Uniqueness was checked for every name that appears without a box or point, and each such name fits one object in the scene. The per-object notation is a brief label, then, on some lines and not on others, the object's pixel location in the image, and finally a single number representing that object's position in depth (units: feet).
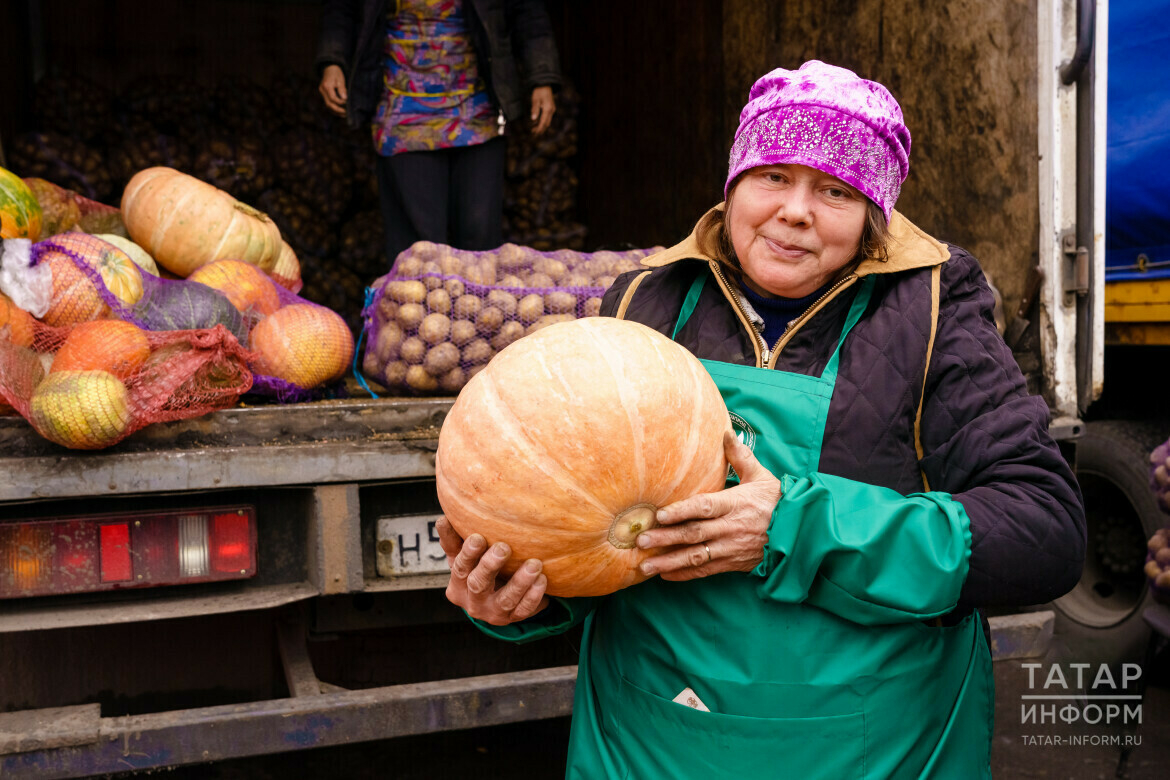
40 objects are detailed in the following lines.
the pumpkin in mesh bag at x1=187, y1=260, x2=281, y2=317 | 10.94
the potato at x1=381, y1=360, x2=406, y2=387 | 10.56
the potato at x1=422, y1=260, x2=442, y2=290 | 10.67
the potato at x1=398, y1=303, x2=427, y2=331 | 10.47
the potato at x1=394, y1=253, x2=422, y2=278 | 10.85
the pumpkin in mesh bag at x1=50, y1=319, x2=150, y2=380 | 8.09
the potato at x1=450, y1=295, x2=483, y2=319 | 10.66
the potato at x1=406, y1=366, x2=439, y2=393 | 10.41
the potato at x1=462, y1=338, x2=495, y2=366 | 10.50
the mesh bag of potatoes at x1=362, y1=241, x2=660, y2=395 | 10.44
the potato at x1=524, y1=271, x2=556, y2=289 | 11.28
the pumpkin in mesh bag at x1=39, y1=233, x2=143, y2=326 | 9.37
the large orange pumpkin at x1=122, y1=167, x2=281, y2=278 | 12.53
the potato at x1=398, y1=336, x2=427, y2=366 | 10.41
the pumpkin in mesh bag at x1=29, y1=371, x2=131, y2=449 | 7.08
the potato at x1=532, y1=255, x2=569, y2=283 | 11.53
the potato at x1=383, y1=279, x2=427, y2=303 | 10.59
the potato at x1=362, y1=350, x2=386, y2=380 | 10.91
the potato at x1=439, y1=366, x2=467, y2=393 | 10.43
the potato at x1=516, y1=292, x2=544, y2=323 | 10.77
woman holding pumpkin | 4.62
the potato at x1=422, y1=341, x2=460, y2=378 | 10.31
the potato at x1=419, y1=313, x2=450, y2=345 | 10.38
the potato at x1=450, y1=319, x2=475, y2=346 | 10.50
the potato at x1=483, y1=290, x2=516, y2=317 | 10.76
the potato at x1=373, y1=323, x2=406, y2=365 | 10.64
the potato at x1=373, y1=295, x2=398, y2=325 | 10.73
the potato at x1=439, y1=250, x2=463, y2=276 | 10.92
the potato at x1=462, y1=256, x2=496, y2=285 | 11.02
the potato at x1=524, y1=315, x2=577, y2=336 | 10.65
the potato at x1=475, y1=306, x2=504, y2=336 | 10.64
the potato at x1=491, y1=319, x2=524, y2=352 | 10.66
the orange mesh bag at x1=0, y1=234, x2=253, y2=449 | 7.18
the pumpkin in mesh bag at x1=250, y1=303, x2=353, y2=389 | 10.11
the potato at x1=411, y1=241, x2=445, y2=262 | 11.03
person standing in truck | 13.78
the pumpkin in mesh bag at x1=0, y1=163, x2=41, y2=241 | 10.94
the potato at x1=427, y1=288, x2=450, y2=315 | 10.57
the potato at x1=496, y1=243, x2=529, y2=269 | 11.59
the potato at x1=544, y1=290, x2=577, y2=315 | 10.94
